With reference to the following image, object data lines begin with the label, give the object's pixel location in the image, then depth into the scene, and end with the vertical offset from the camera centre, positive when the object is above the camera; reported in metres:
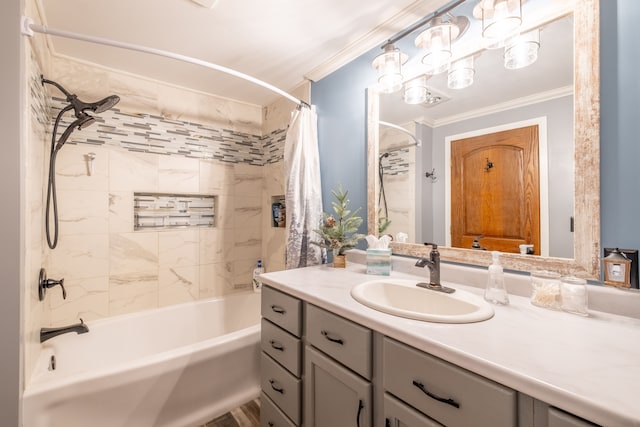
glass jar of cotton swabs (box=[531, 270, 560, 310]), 0.89 -0.25
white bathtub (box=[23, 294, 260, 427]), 1.20 -0.87
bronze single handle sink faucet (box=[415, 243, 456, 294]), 1.11 -0.22
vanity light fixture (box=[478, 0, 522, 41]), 1.01 +0.77
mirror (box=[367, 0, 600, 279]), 0.90 +0.32
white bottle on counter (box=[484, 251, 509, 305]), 0.94 -0.26
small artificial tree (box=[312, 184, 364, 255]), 1.59 -0.10
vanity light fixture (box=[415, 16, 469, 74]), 1.21 +0.83
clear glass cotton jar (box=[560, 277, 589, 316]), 0.83 -0.26
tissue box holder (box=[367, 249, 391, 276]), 1.38 -0.24
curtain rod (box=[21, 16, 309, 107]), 1.07 +0.81
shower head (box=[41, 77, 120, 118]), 1.46 +0.62
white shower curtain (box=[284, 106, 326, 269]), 1.79 +0.18
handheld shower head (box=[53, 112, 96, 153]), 1.55 +0.54
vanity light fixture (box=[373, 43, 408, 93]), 1.42 +0.81
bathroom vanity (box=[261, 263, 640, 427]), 0.51 -0.36
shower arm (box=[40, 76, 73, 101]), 1.49 +0.75
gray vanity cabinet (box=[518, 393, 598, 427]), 0.48 -0.38
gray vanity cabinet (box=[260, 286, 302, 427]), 1.12 -0.66
